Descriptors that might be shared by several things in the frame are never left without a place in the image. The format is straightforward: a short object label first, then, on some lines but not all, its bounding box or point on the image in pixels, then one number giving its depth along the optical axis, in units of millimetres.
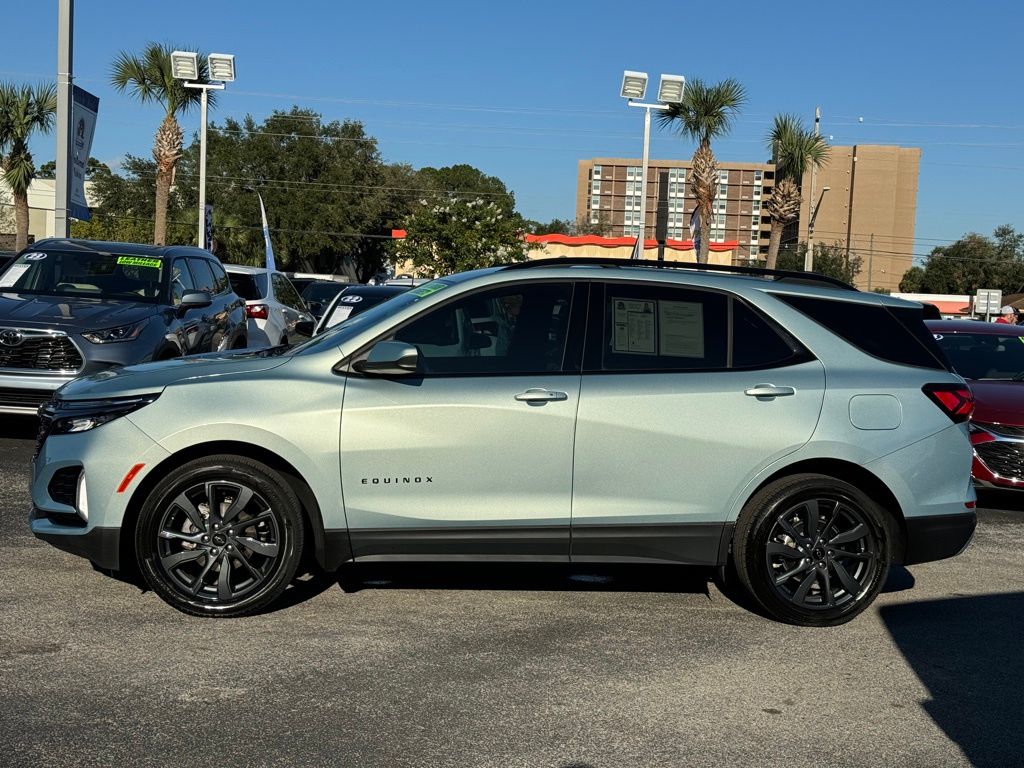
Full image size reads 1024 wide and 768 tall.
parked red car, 9578
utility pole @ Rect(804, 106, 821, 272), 56344
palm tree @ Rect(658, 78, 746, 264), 35344
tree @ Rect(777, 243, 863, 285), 100144
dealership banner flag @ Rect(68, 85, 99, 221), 16891
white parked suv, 16828
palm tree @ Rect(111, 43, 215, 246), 35188
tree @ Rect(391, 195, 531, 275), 52969
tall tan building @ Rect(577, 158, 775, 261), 188875
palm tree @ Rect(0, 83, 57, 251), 43562
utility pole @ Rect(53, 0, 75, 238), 16578
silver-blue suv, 5543
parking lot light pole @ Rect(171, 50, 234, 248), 31922
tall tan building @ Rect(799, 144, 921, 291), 149125
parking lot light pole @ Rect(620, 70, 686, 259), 31016
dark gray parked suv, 9805
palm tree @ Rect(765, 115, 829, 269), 41156
